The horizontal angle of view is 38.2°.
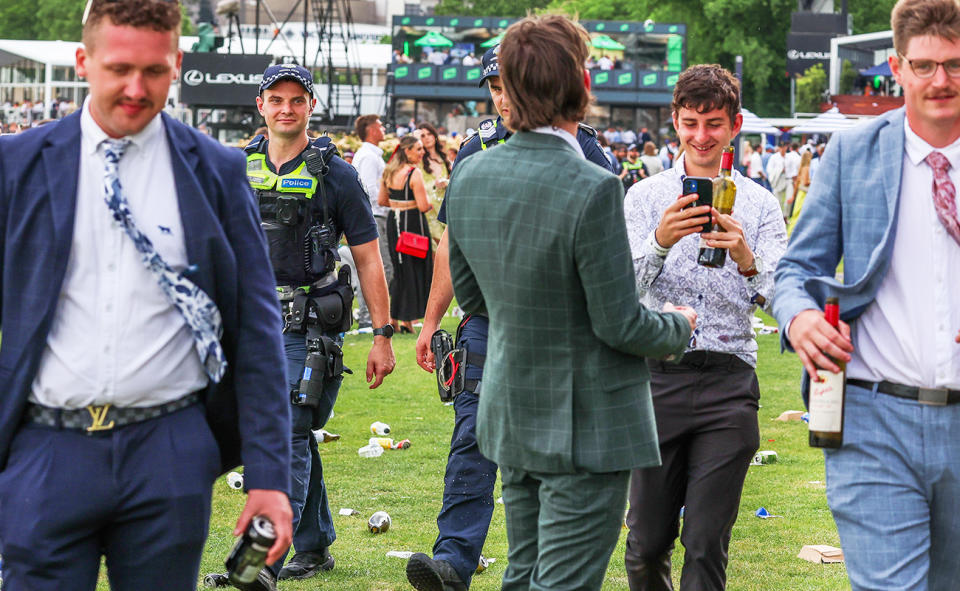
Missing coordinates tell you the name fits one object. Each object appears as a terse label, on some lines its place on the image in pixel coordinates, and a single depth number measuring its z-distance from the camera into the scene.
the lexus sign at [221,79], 27.48
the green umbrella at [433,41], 57.72
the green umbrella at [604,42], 54.76
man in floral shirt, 4.77
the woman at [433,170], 15.44
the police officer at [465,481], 5.62
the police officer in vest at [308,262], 6.05
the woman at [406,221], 14.90
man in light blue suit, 3.54
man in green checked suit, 3.63
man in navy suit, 3.04
